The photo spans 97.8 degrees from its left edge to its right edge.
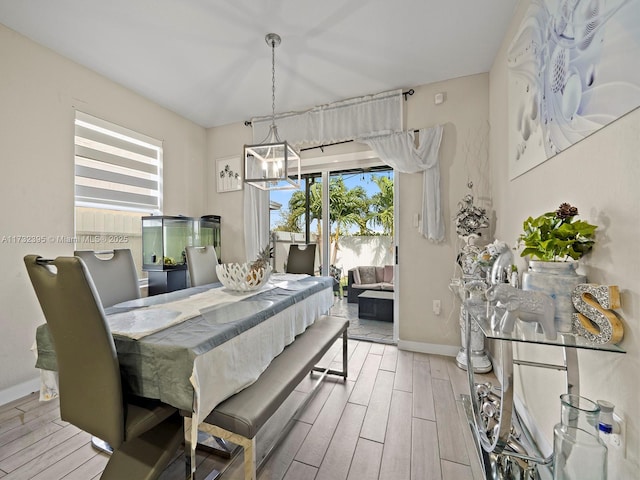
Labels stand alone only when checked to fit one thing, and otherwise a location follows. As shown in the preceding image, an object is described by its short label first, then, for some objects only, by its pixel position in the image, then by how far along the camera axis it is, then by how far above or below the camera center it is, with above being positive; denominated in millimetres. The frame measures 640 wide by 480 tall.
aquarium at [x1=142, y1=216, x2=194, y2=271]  3188 -22
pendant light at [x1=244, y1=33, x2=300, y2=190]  2146 +633
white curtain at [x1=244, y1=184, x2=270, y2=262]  3797 +277
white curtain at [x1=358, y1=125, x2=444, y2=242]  2877 +841
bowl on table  1979 -255
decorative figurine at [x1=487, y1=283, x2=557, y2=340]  1023 -255
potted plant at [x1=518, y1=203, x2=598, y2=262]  1054 +19
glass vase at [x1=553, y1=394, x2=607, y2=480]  922 -687
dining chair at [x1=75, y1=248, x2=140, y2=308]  1864 -245
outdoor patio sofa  3873 -525
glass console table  978 -541
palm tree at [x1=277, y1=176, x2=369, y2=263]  3633 +458
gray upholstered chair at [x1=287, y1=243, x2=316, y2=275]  3051 -196
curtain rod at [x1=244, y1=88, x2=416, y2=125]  2996 +1602
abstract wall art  902 +708
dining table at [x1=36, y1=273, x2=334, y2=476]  1047 -440
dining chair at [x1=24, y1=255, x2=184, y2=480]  1000 -462
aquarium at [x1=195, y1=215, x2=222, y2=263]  3631 +124
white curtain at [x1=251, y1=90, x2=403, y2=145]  3055 +1437
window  2699 +620
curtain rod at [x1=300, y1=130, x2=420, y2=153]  3346 +1196
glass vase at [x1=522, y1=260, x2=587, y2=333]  1057 -162
